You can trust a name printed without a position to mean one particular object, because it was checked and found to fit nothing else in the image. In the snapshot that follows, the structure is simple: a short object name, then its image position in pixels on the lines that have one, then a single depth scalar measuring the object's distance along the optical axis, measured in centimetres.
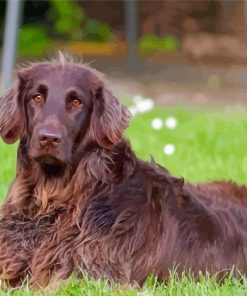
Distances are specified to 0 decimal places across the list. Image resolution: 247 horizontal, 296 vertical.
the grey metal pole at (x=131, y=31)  1569
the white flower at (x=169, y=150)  839
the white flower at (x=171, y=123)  950
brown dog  495
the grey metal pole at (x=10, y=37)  1120
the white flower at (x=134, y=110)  1060
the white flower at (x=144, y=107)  1065
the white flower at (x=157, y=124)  959
